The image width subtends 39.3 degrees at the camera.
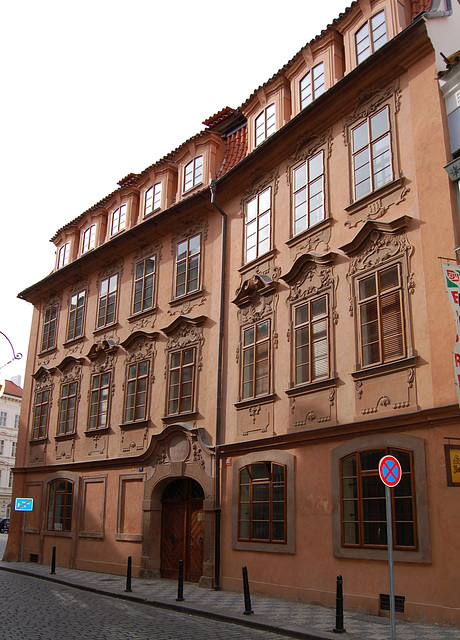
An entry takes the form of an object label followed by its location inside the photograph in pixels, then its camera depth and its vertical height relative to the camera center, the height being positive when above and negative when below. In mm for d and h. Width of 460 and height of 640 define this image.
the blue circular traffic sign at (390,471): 10031 +685
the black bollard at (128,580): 15577 -1592
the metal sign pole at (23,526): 24156 -588
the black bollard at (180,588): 13969 -1590
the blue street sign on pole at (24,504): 23375 +199
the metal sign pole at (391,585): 9453 -975
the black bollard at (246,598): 12223 -1550
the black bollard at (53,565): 19828 -1630
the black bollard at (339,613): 10414 -1519
